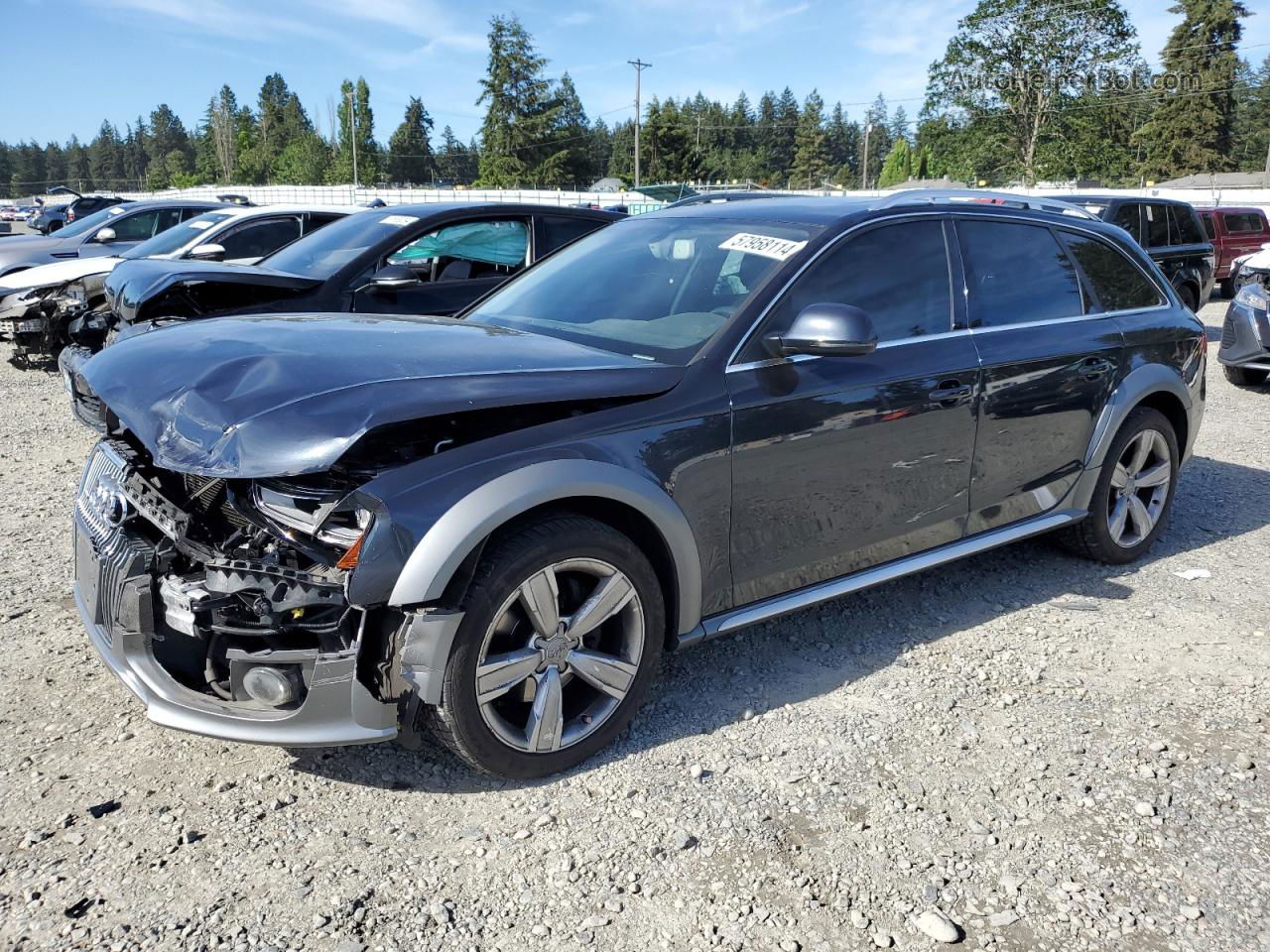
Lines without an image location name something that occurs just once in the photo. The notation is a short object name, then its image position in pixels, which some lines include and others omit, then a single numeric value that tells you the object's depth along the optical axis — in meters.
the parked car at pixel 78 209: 21.45
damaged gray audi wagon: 2.63
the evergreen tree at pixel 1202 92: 69.50
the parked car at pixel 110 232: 12.22
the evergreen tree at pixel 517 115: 88.31
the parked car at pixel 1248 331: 9.54
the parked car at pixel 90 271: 9.12
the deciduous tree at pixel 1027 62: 57.59
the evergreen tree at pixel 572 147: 89.62
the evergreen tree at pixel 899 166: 93.31
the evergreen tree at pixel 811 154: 124.31
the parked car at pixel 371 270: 6.16
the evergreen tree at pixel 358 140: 94.75
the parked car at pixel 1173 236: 13.78
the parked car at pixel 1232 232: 18.75
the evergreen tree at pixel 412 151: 121.19
